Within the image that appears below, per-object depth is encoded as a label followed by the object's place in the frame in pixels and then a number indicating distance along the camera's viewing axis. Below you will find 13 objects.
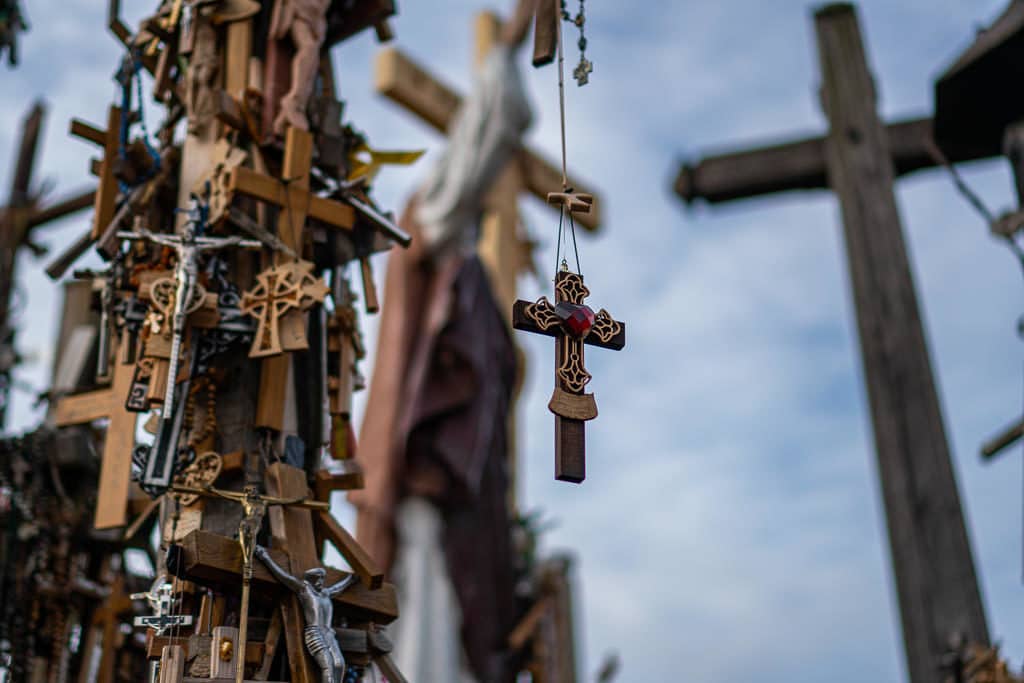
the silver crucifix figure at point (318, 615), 3.81
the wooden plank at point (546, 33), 3.66
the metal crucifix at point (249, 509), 3.80
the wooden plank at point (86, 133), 5.00
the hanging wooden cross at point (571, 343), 3.40
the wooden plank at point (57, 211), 7.33
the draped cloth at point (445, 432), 7.54
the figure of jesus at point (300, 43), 4.70
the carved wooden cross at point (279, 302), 4.19
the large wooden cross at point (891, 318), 5.71
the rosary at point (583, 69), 3.64
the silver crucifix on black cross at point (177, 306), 4.09
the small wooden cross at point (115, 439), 4.64
